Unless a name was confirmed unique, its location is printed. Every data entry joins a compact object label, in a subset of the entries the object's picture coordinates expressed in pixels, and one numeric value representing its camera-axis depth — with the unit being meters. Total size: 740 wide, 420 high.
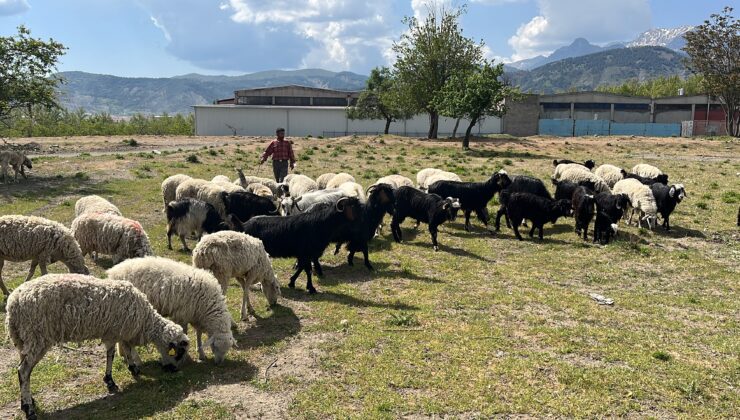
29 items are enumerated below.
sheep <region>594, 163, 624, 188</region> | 17.77
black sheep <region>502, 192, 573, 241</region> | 13.77
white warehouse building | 68.56
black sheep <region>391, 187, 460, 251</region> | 13.06
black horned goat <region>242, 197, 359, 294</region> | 9.78
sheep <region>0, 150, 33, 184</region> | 21.39
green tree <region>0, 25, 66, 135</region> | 22.30
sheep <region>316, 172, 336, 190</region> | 16.99
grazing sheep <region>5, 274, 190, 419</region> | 5.29
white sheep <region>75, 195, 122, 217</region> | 10.91
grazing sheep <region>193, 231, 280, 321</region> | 8.01
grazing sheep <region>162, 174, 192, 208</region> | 14.96
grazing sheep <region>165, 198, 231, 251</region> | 11.91
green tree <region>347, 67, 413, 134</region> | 58.52
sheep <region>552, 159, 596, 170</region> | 19.83
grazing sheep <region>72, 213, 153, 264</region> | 9.34
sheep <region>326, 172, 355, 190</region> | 16.02
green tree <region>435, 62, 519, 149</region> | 35.94
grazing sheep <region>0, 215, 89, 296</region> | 8.25
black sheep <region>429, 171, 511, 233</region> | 15.03
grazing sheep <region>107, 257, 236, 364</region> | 6.66
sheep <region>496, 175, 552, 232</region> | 15.78
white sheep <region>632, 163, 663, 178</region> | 19.31
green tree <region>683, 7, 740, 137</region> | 52.22
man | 17.27
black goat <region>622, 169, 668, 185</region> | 16.52
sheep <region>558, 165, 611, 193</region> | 16.05
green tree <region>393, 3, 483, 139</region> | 45.25
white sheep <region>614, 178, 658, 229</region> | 14.23
